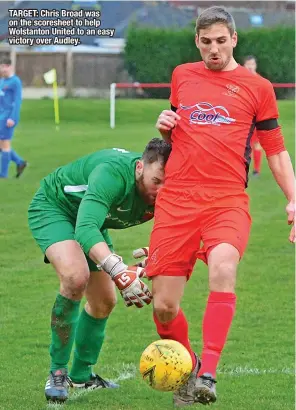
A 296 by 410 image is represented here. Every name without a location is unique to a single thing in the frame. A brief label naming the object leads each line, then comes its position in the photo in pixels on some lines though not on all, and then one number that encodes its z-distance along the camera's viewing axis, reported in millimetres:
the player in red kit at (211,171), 10308
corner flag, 53851
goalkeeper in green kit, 10301
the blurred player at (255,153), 31639
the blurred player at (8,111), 32765
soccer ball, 10046
